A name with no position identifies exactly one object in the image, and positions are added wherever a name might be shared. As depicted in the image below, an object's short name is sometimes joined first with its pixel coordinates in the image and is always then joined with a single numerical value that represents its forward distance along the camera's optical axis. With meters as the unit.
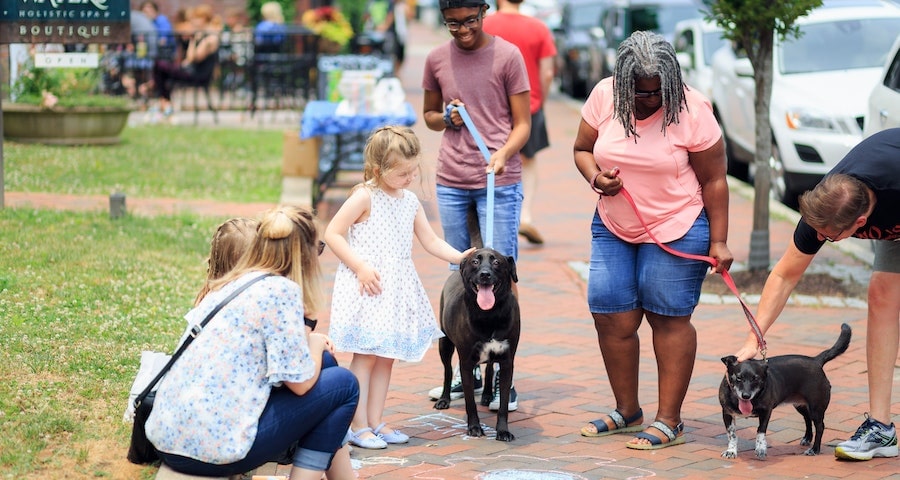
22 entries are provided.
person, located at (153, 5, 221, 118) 18.53
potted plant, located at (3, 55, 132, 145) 13.65
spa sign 9.72
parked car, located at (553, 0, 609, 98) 24.28
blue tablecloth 11.43
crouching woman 4.20
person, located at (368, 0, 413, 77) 27.26
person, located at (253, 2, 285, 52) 20.09
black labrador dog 5.39
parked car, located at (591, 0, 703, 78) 20.58
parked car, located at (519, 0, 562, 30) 34.11
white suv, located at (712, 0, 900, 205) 10.98
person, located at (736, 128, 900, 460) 4.89
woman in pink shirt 5.30
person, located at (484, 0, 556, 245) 9.61
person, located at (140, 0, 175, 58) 20.77
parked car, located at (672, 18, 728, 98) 15.36
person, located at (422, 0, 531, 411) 6.17
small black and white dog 5.15
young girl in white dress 5.41
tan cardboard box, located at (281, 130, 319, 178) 12.79
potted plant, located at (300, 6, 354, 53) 21.53
